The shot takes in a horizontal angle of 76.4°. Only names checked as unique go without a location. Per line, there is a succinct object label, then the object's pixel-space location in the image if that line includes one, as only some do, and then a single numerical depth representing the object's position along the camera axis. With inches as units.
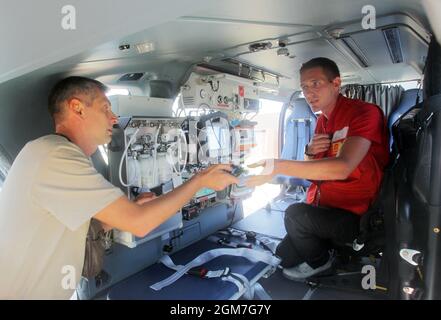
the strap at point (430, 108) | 47.1
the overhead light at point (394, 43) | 74.9
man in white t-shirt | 43.9
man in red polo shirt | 69.1
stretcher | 82.0
